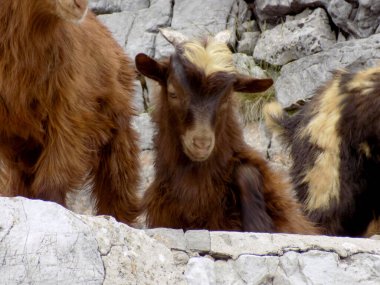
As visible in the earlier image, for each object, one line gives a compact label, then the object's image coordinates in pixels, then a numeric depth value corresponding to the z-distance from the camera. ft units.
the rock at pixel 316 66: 55.11
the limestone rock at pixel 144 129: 56.08
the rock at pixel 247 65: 57.26
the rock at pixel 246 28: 60.90
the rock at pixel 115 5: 63.87
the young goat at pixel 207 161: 34.47
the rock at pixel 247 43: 60.18
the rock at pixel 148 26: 60.49
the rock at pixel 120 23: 61.52
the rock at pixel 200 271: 27.99
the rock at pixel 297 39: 57.98
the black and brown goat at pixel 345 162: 43.91
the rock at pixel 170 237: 28.94
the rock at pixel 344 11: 57.06
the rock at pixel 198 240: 28.91
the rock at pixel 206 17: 59.82
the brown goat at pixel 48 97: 33.37
